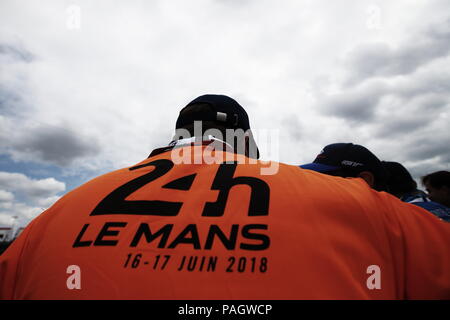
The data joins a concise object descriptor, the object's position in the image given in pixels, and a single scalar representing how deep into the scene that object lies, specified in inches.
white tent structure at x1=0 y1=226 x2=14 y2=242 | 1614.2
